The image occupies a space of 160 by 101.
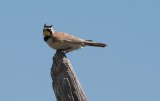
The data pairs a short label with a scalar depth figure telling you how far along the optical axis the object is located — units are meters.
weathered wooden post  12.37
